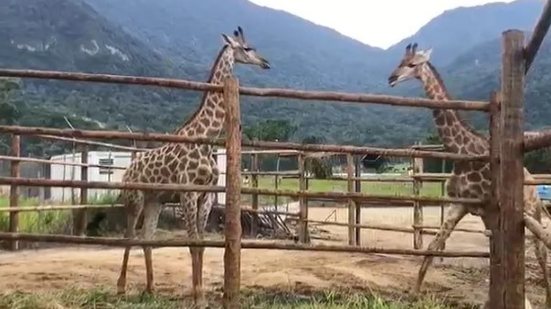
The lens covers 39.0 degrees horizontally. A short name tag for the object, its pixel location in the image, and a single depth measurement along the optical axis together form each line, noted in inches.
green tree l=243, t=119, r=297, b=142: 1179.3
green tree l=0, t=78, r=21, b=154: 1054.4
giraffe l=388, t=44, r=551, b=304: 237.9
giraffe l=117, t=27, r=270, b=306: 237.6
